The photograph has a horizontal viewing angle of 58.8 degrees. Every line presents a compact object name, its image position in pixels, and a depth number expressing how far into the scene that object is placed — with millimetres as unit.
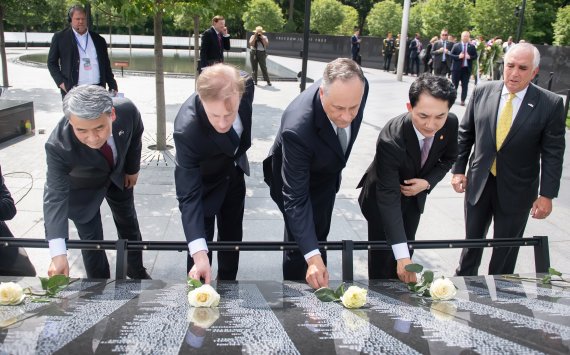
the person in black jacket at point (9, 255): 2709
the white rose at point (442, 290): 1919
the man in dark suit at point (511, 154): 3213
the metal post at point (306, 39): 5660
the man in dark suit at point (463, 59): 13281
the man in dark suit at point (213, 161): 2254
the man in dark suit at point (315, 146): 2162
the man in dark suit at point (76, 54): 6430
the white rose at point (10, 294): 1676
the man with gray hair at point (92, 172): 2387
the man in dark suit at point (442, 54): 16047
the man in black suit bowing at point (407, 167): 2506
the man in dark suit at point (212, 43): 9961
